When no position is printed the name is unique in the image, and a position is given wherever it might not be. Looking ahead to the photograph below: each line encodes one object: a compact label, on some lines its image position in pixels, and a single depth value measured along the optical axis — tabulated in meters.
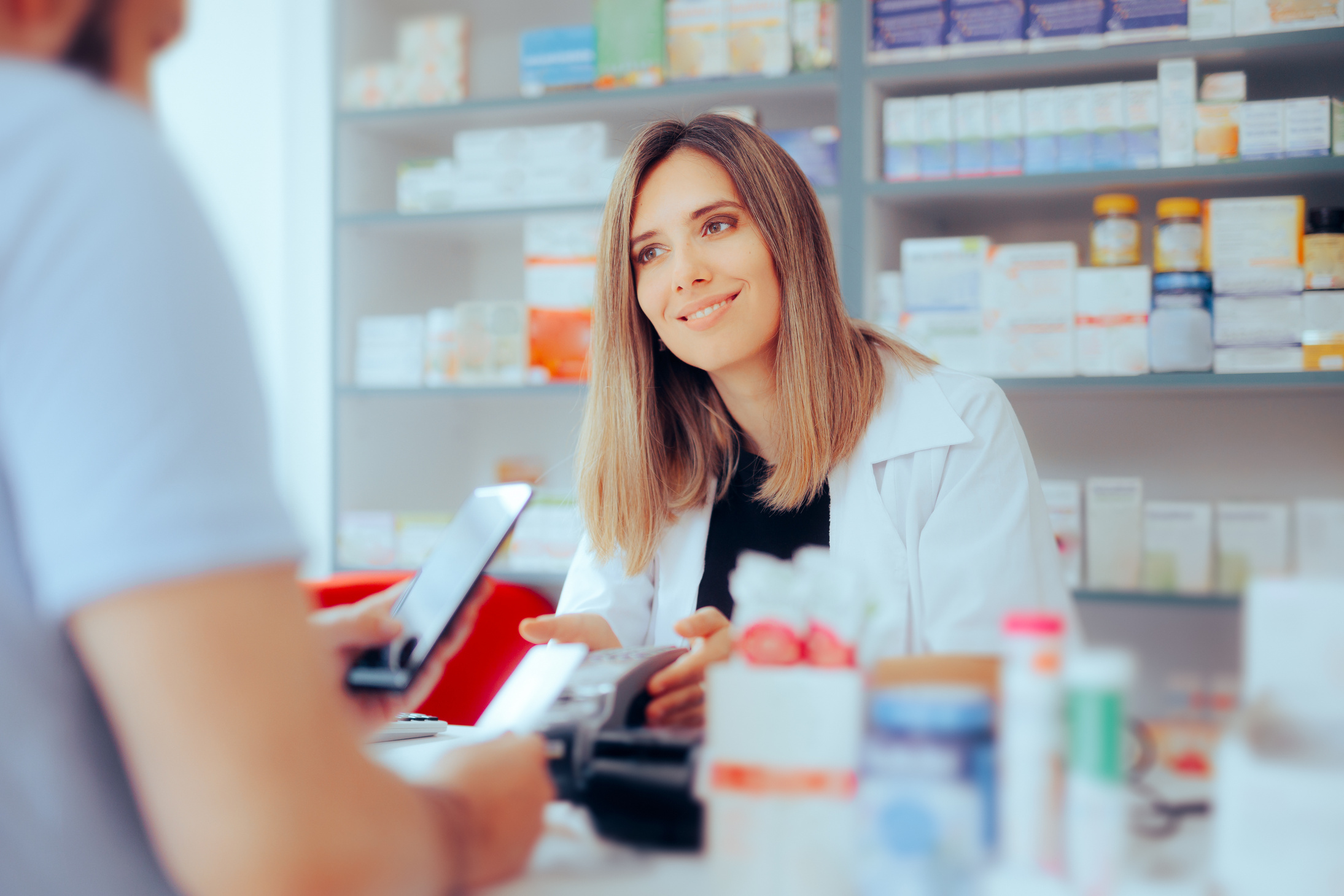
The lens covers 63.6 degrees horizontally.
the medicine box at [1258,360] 2.12
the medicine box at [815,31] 2.42
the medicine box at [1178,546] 2.18
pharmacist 1.51
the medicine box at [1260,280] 2.10
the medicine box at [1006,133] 2.28
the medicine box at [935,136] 2.33
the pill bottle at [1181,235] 2.15
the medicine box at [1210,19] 2.15
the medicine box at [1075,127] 2.23
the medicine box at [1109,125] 2.21
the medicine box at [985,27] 2.27
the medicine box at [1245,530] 2.06
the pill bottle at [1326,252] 2.08
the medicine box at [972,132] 2.30
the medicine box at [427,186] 2.78
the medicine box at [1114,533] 2.23
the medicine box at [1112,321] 2.19
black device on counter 0.72
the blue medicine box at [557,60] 2.62
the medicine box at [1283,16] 2.12
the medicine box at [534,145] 2.63
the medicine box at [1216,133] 2.16
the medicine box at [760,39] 2.45
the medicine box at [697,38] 2.50
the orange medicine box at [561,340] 2.64
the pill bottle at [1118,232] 2.21
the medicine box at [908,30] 2.32
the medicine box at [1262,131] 2.13
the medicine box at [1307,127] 2.10
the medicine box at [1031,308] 2.23
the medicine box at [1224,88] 2.15
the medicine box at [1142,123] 2.20
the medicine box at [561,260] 2.61
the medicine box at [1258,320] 2.11
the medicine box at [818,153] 2.42
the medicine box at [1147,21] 2.18
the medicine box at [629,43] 2.54
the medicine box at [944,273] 2.30
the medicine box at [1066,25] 2.23
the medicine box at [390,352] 2.82
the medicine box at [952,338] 2.29
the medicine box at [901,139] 2.36
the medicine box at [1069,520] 2.26
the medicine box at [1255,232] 2.10
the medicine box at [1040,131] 2.26
